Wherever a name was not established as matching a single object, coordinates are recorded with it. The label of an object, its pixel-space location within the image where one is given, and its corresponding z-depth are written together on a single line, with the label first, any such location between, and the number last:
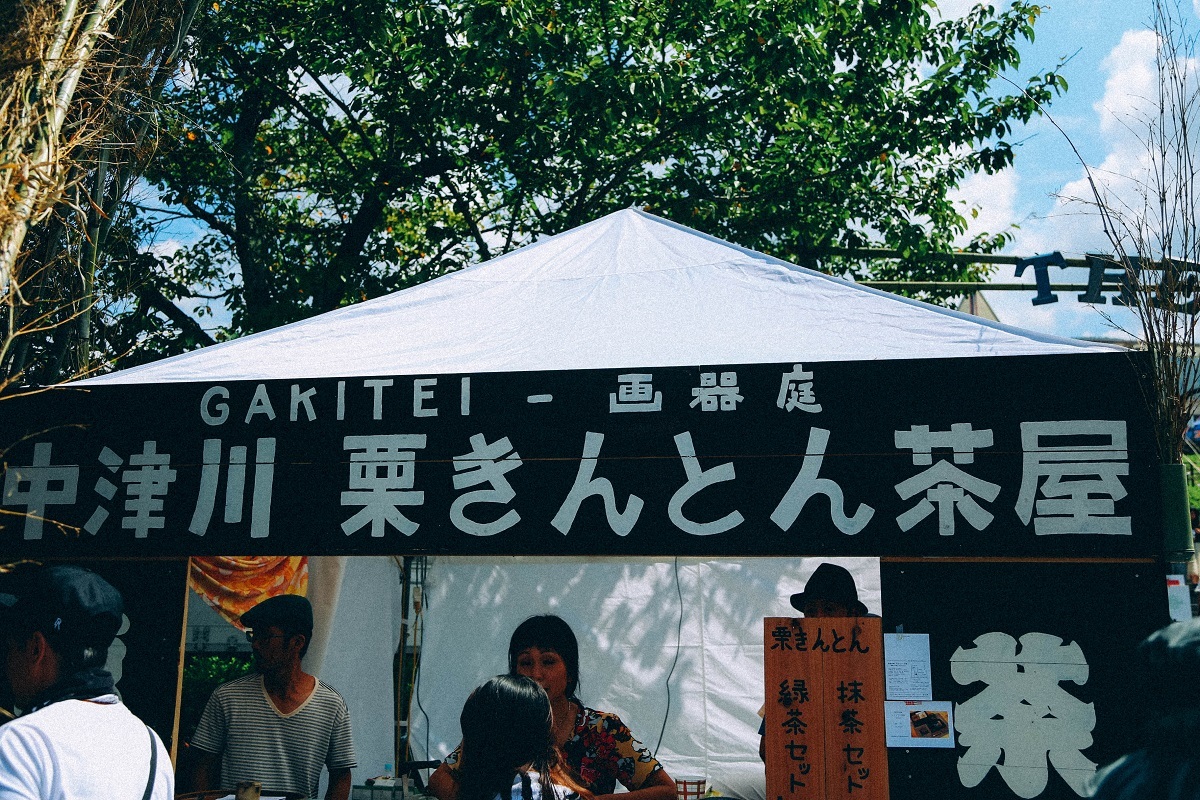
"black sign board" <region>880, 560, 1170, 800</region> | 2.91
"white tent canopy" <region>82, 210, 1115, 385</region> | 3.52
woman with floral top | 3.98
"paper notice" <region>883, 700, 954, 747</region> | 3.07
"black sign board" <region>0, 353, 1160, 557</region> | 2.92
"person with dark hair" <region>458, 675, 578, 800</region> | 2.34
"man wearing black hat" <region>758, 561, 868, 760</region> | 5.16
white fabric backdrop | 6.61
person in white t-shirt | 1.92
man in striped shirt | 4.51
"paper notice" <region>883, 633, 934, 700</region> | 3.09
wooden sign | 3.14
